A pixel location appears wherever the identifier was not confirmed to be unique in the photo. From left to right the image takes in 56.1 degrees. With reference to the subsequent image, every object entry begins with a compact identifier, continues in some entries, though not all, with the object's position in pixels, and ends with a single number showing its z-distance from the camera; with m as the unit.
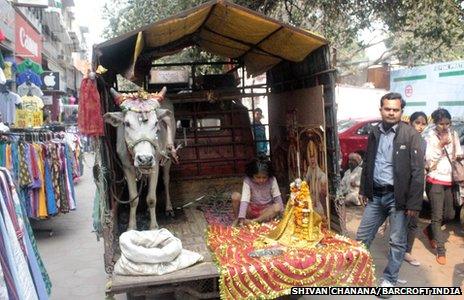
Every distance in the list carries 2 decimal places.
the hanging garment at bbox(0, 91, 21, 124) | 8.23
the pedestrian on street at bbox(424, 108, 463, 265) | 5.66
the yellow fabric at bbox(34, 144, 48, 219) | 6.63
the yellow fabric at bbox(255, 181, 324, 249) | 4.74
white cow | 4.75
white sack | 3.91
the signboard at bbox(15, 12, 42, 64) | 12.01
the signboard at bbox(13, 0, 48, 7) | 10.63
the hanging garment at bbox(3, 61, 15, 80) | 8.41
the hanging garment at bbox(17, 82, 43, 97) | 10.46
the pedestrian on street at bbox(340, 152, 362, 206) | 8.94
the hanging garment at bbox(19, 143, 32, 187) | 6.23
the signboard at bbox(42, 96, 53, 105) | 15.94
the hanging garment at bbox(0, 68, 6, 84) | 6.81
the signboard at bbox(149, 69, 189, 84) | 8.59
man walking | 4.38
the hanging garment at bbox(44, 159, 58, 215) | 6.79
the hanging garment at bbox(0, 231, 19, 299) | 2.88
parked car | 11.05
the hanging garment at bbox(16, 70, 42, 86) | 10.38
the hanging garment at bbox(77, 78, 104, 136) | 4.53
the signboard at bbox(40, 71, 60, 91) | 14.96
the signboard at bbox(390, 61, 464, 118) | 10.36
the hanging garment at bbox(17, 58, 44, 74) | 10.45
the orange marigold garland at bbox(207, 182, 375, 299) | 3.89
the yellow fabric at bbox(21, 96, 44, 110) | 9.83
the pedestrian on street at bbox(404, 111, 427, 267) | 5.36
